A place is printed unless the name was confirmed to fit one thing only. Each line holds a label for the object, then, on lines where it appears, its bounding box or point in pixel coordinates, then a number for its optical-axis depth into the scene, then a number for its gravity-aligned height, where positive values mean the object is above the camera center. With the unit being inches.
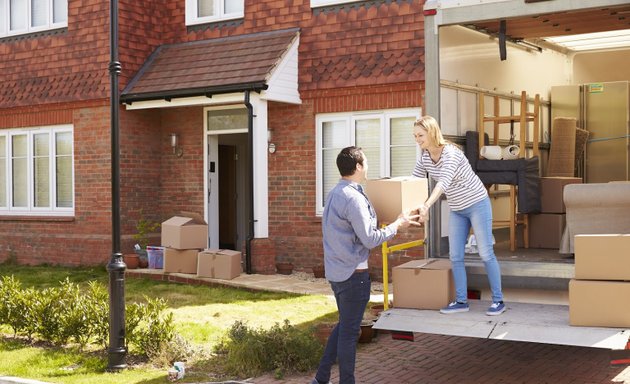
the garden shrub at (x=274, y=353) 288.8 -55.5
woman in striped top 265.9 -5.2
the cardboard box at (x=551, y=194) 370.9 -3.9
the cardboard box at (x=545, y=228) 362.3 -18.1
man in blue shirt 239.0 -15.9
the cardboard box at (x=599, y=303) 231.5 -31.9
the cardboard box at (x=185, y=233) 522.0 -27.1
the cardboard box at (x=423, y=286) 271.4 -31.5
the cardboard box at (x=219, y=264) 507.2 -44.9
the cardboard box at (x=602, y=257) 234.4 -19.7
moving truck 248.2 +32.9
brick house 528.4 +49.2
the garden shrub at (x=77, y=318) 309.7 -48.6
